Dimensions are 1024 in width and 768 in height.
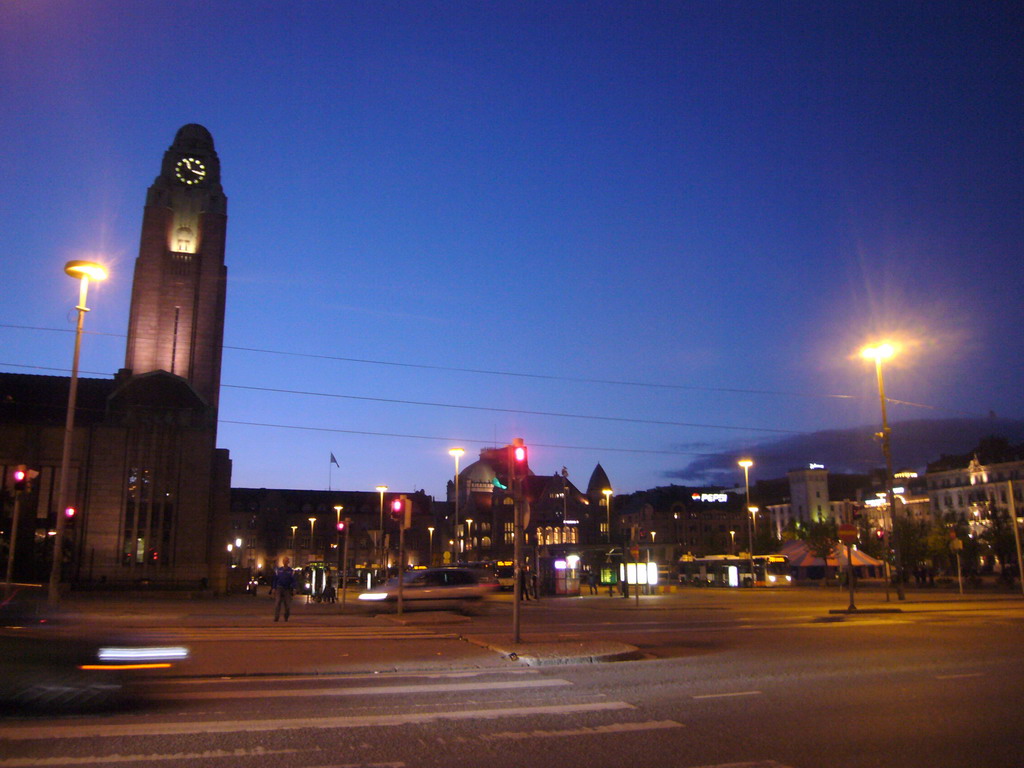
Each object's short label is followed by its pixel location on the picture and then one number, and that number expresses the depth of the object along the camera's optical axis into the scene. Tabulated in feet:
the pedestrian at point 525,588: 129.49
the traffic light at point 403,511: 75.20
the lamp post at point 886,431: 95.35
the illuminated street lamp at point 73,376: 62.28
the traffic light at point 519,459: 49.44
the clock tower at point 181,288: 200.23
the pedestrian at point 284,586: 78.26
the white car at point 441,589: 90.43
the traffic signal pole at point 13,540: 79.96
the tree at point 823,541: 193.36
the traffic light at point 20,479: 68.69
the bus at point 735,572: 180.24
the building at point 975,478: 339.16
